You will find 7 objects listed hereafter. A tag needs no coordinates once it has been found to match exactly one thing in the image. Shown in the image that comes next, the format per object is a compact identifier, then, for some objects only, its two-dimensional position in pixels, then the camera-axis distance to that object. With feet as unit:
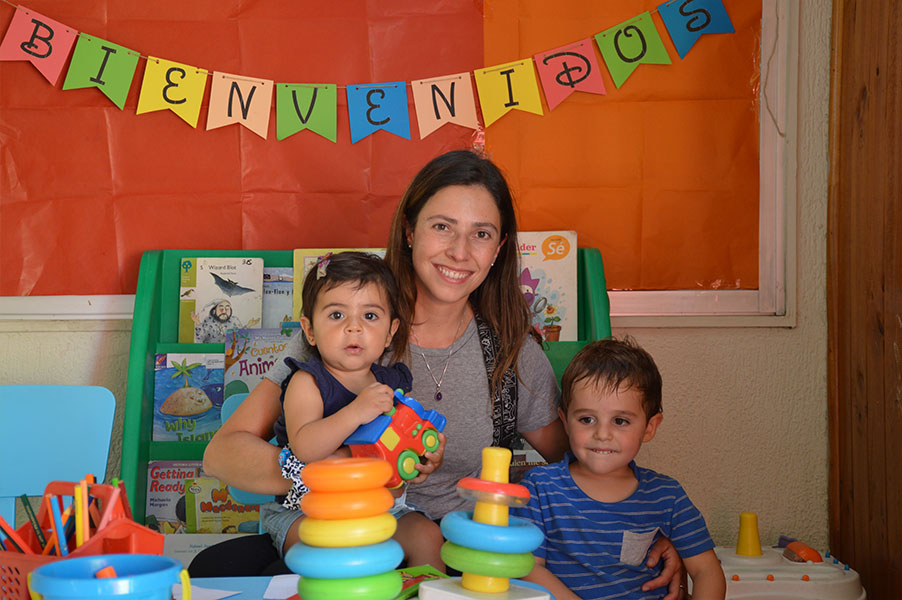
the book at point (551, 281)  6.94
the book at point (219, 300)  6.96
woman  4.87
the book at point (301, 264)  6.91
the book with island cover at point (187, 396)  6.75
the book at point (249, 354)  6.63
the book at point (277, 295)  7.03
